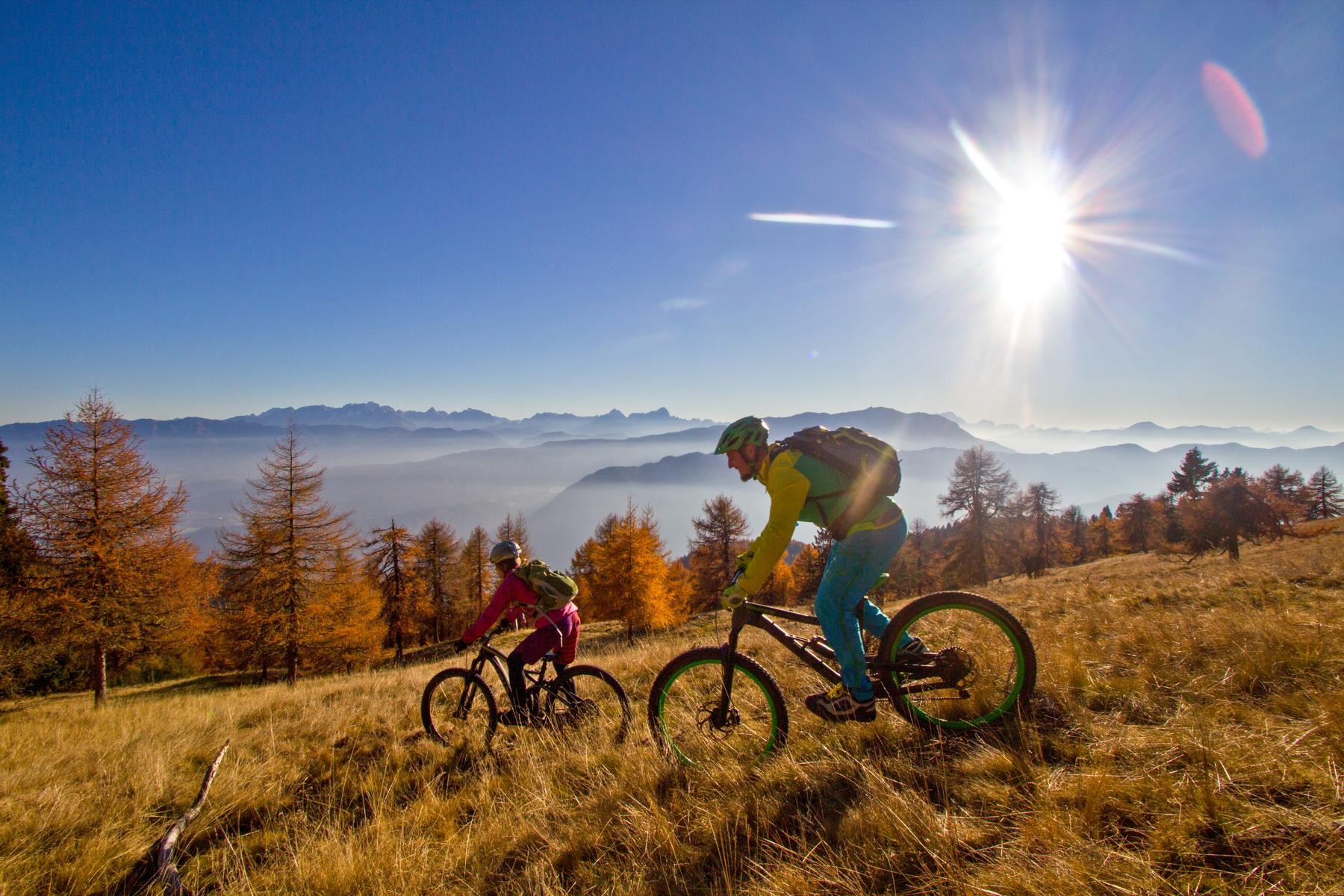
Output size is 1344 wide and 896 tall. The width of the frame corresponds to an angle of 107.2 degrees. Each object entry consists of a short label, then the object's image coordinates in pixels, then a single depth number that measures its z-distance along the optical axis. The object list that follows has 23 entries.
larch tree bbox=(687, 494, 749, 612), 33.06
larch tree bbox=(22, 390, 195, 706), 15.37
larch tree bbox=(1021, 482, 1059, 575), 37.46
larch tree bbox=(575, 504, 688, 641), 28.34
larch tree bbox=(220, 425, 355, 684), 21.00
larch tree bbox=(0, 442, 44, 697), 15.09
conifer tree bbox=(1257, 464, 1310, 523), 44.19
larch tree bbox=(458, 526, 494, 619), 41.72
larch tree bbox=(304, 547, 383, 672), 22.34
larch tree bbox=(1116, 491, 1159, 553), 45.25
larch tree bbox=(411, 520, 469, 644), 38.75
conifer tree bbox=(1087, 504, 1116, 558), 52.41
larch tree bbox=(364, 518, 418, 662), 33.34
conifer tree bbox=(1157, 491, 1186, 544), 29.56
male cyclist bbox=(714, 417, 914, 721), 3.50
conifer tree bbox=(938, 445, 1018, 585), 30.92
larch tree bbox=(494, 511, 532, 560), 44.81
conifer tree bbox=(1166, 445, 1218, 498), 47.75
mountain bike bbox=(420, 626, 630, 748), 5.12
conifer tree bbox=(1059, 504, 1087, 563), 54.16
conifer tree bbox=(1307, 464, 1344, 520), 48.69
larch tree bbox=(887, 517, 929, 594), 36.69
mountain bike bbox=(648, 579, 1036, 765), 3.53
